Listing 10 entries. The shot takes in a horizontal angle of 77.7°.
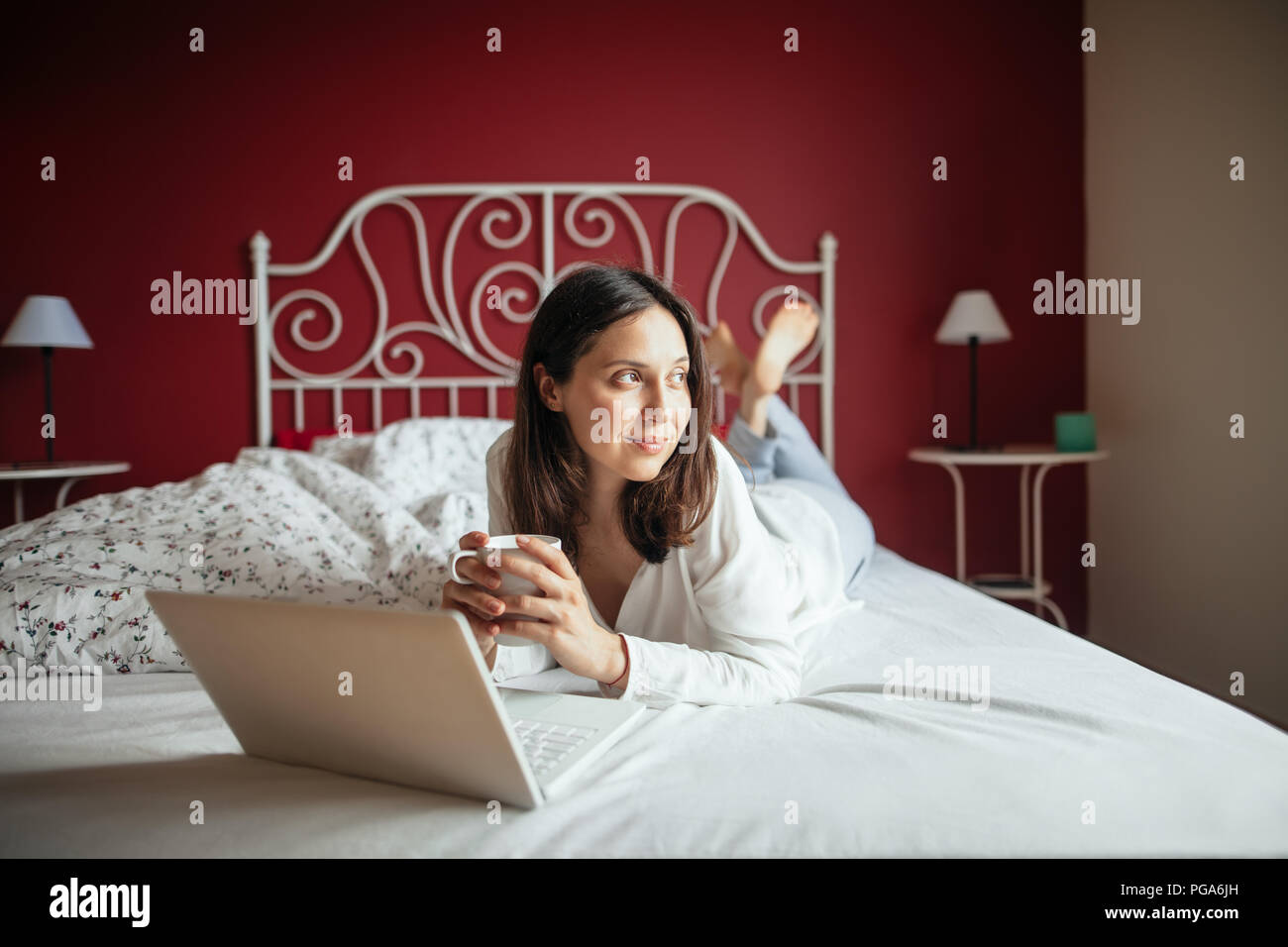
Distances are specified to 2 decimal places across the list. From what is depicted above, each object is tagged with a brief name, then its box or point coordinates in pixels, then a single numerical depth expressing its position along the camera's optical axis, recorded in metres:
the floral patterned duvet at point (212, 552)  1.10
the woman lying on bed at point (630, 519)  0.84
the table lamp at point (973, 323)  2.39
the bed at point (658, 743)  0.62
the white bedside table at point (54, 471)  2.15
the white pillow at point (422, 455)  1.88
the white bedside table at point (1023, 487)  2.27
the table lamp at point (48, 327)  2.24
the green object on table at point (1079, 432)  2.31
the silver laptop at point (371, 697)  0.56
